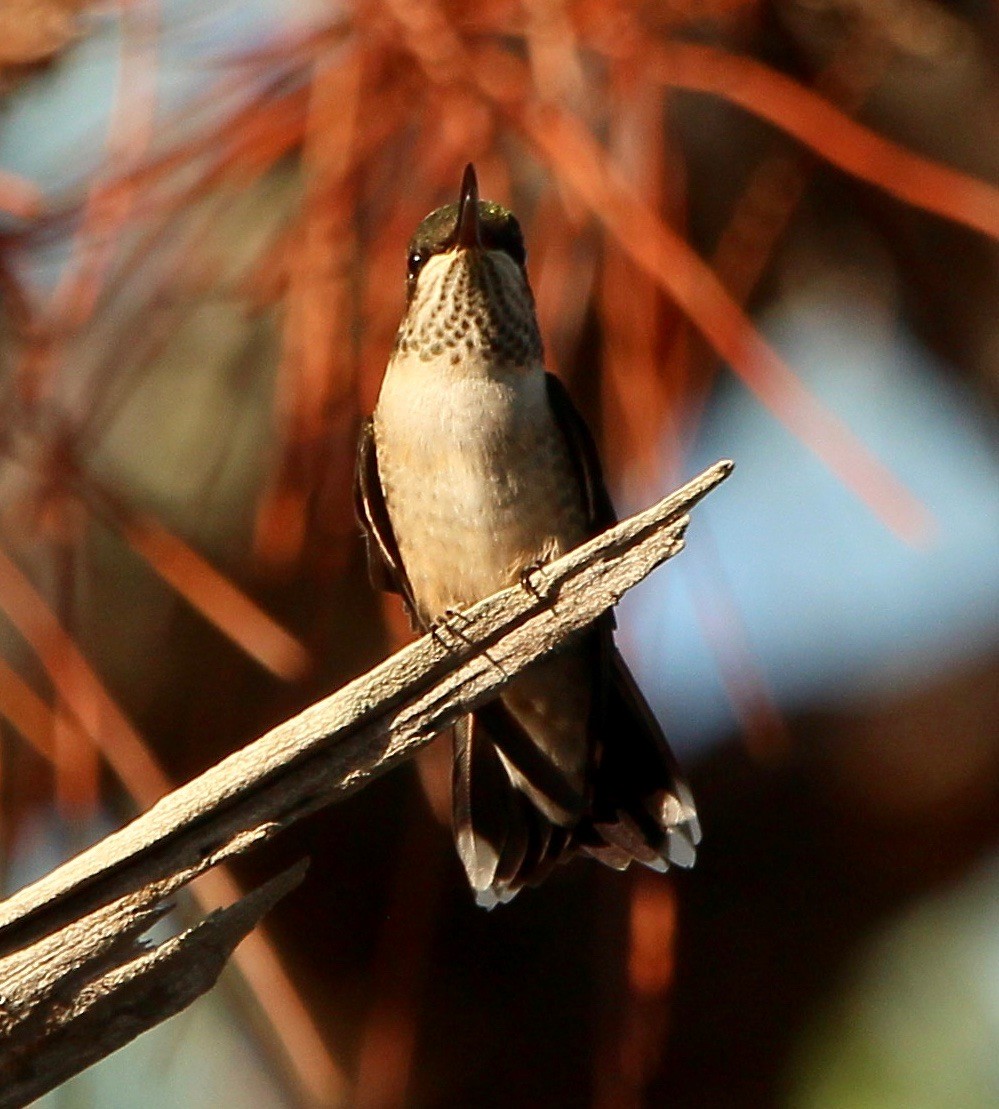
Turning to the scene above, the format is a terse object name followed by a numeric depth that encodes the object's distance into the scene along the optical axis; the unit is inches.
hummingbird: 212.8
